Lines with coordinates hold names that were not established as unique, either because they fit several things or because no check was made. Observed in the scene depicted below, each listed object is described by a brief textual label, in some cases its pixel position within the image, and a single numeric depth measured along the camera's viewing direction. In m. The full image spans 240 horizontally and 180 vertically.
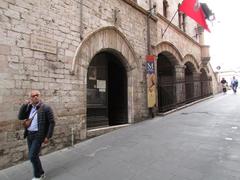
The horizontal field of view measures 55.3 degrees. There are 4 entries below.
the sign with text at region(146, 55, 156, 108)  9.38
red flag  10.38
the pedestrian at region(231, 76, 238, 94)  18.67
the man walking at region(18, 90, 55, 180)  3.77
